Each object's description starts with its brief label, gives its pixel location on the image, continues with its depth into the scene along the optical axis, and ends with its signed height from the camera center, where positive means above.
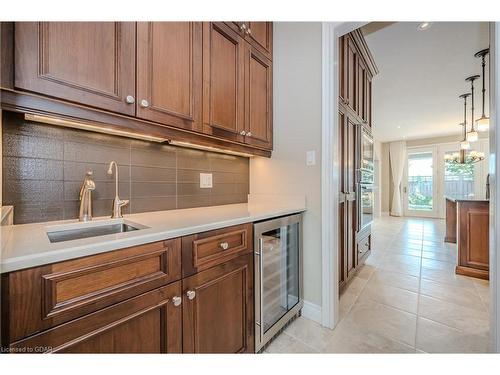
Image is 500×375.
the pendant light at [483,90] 2.53 +1.32
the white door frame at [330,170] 1.53 +0.11
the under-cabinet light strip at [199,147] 1.50 +0.29
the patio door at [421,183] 6.80 +0.08
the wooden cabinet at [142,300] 0.56 -0.38
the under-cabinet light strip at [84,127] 0.91 +0.30
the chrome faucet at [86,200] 1.07 -0.07
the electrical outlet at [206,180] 1.71 +0.05
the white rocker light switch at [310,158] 1.63 +0.21
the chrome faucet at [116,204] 1.17 -0.10
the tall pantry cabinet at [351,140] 1.90 +0.43
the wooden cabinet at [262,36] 1.64 +1.18
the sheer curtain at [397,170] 7.25 +0.53
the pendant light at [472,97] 3.19 +1.53
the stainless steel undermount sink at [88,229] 0.96 -0.21
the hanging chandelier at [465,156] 4.13 +0.65
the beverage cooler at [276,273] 1.24 -0.58
